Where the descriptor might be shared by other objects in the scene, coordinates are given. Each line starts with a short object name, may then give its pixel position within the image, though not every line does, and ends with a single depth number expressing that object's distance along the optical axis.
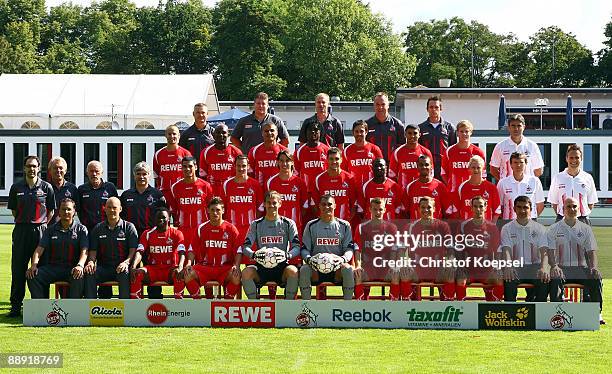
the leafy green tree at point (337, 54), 63.00
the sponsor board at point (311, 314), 9.45
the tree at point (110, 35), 67.56
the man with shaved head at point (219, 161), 11.69
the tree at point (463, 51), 73.25
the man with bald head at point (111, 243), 10.31
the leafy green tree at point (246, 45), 64.56
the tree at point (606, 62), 66.38
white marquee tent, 40.66
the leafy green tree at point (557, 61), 68.38
